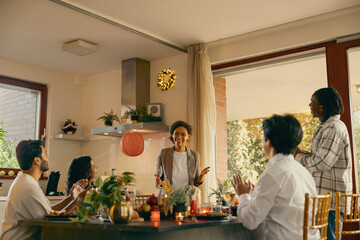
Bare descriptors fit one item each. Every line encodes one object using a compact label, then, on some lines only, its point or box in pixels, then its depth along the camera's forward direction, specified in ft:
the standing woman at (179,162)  13.66
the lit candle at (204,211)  8.28
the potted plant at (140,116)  18.25
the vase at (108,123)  19.53
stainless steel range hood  18.75
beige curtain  16.84
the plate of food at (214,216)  7.73
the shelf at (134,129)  17.33
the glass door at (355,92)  14.02
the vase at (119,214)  6.61
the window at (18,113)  19.08
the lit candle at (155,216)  7.55
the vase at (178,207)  8.05
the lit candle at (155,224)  6.28
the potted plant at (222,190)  9.22
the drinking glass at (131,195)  8.54
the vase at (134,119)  18.22
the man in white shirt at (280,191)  6.61
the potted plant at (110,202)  6.62
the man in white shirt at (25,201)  8.12
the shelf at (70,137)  20.26
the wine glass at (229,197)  8.96
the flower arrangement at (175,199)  8.05
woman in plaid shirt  9.47
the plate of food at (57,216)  7.80
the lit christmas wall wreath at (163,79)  18.65
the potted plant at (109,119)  19.57
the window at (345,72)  14.12
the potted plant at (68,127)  20.76
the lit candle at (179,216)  7.62
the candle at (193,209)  8.43
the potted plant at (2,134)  18.24
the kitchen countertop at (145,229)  6.31
